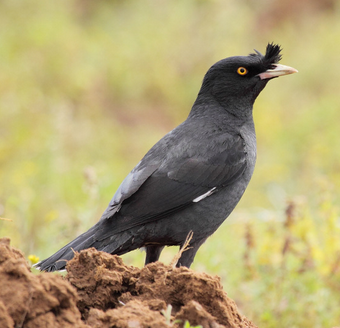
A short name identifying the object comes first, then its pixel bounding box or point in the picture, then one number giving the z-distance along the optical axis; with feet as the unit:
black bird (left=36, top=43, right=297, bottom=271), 25.96
